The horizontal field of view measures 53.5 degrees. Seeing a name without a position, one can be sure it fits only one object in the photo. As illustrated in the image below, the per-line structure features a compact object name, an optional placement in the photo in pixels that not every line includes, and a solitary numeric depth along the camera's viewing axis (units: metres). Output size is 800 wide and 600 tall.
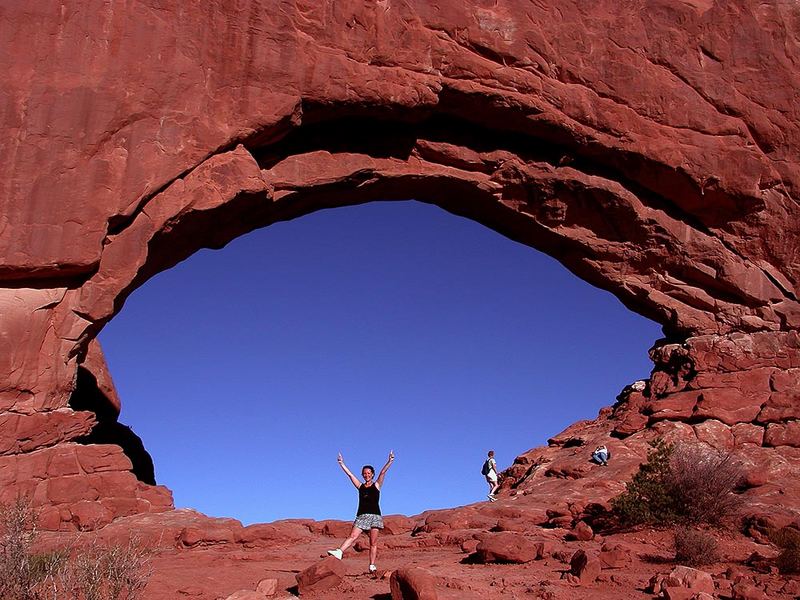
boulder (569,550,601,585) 8.68
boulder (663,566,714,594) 7.69
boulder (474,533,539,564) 10.02
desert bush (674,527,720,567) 9.80
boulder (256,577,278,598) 8.12
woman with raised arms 9.98
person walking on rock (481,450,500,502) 21.27
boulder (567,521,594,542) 11.92
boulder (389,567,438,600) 7.09
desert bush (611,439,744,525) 12.41
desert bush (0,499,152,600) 6.66
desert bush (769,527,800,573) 9.02
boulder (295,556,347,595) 8.34
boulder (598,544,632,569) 9.58
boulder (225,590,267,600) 7.19
